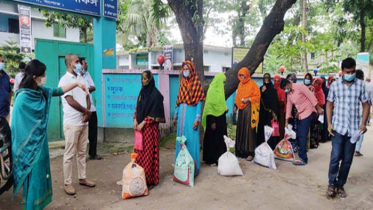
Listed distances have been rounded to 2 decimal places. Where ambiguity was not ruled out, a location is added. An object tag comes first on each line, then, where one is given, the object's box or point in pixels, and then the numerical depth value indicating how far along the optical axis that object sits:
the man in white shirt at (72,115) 3.74
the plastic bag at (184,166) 4.16
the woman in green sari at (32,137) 2.84
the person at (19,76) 5.63
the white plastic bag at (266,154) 5.05
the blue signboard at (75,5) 5.94
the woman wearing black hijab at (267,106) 5.69
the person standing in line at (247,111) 5.35
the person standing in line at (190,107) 4.39
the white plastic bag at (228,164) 4.54
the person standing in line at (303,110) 5.26
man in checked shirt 3.78
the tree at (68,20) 9.86
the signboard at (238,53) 11.77
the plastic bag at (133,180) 3.68
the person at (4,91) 5.54
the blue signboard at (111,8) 6.93
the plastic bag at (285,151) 5.55
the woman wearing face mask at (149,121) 4.01
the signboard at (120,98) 6.59
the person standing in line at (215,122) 4.95
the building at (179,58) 20.05
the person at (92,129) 5.33
